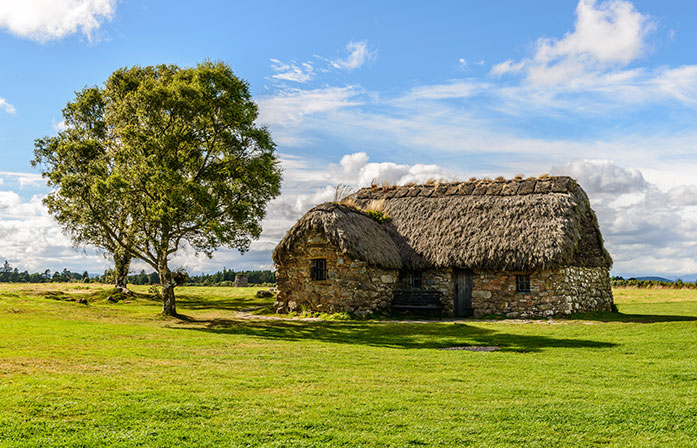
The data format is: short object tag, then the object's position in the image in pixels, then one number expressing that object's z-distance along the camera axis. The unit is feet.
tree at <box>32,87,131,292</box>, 84.64
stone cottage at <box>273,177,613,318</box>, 82.64
